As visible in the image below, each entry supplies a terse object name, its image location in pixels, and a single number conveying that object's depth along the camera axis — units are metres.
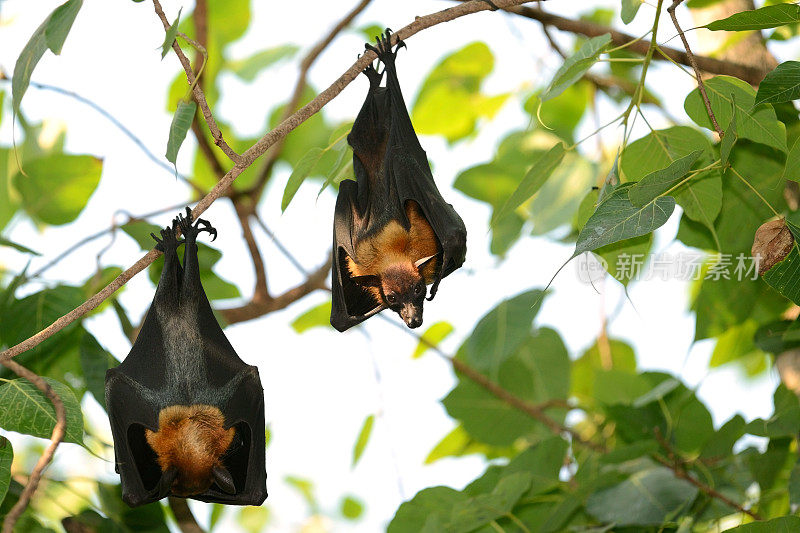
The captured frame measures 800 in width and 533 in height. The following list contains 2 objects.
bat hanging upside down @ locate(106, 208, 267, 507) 6.57
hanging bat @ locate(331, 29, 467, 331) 6.75
